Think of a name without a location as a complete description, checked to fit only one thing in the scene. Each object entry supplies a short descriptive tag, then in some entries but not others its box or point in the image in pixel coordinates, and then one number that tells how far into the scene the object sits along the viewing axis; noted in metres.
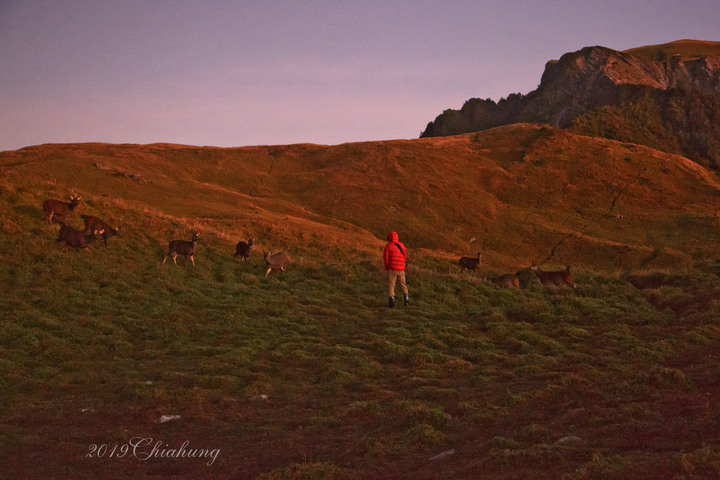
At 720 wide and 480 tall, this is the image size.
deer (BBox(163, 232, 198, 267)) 21.80
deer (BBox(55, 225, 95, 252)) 19.84
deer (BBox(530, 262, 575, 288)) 23.09
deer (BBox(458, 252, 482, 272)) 28.25
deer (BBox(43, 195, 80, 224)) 21.89
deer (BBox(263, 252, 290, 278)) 22.69
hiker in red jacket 18.08
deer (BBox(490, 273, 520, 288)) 22.36
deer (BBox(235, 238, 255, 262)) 23.73
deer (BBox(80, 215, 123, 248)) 21.58
